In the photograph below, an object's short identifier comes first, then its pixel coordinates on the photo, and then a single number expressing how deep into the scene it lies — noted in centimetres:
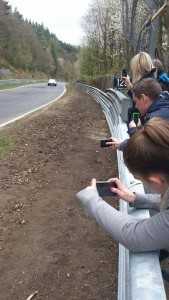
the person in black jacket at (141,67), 289
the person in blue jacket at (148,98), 225
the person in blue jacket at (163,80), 303
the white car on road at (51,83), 4212
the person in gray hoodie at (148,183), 112
